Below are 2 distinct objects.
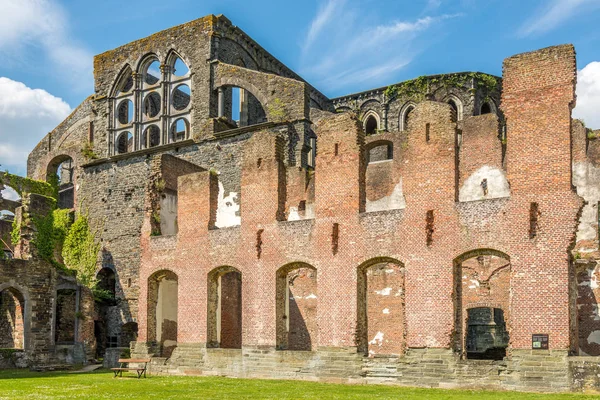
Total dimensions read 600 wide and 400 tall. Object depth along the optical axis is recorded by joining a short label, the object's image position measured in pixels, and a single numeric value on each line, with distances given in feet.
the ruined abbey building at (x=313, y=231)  51.52
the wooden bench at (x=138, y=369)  63.93
